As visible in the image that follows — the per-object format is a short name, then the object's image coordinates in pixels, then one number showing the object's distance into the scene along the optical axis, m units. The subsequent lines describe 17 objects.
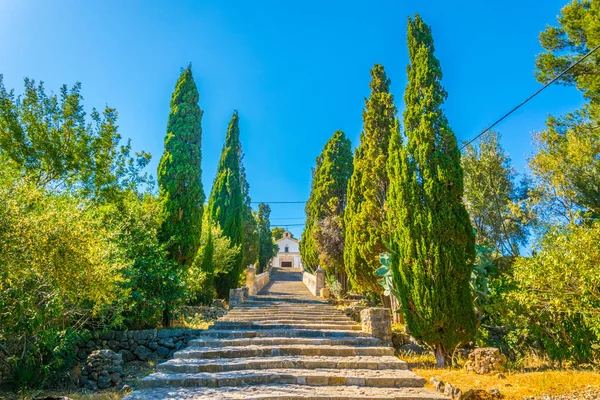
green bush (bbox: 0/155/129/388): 4.08
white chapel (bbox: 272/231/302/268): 59.44
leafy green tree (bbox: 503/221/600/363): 5.60
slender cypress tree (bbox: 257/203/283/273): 38.54
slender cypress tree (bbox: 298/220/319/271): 23.47
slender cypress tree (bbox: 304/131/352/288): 16.55
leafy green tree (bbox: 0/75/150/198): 9.19
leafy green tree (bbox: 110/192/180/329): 8.04
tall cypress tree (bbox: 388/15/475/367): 6.87
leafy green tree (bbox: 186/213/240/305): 13.83
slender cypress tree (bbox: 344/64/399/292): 11.61
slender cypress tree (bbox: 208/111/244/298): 19.78
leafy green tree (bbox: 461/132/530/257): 18.92
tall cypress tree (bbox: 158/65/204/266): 10.67
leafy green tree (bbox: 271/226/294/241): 67.94
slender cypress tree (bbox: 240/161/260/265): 28.05
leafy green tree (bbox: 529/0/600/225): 11.27
